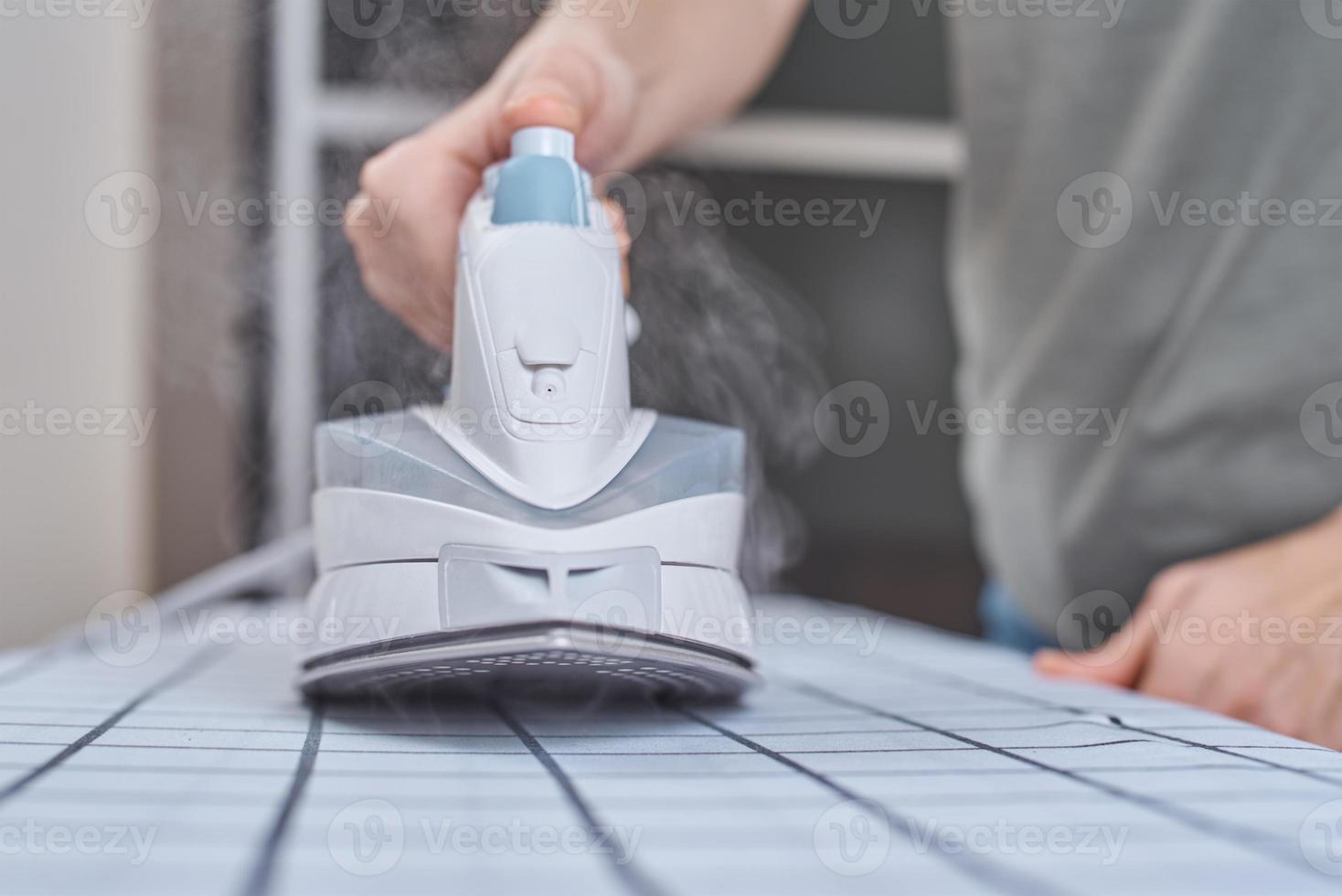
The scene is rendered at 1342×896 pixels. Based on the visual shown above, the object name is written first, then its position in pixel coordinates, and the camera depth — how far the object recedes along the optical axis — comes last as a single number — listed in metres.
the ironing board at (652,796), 0.32
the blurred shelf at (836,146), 1.69
